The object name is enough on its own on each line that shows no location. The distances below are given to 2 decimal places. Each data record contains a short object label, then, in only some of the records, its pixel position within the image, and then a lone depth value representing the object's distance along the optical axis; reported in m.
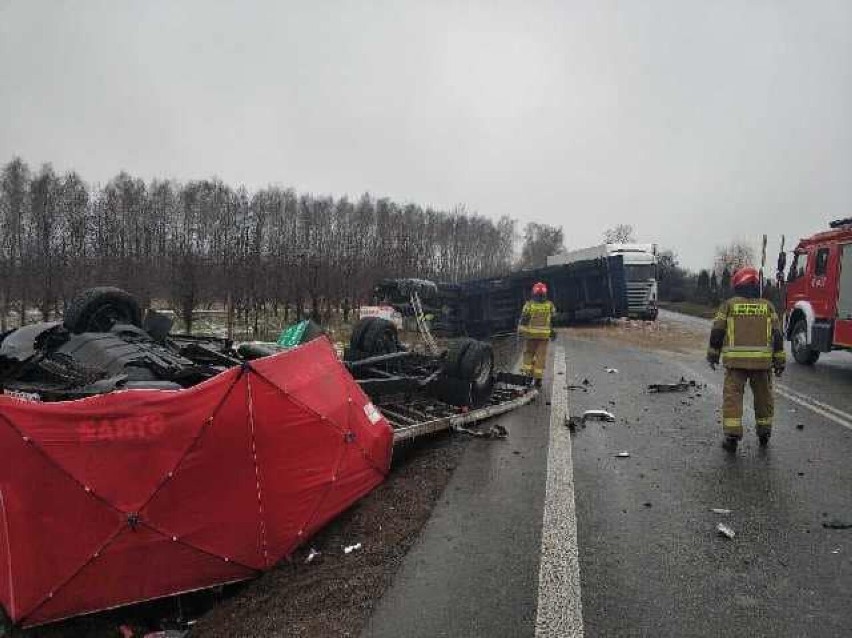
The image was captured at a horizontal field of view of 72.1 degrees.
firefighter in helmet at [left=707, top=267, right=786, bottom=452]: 5.11
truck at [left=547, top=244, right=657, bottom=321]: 22.38
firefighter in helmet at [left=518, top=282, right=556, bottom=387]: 7.97
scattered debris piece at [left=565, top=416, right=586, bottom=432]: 5.79
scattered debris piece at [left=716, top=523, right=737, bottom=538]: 3.33
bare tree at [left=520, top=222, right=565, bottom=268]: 79.90
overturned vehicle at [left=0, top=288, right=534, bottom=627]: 2.77
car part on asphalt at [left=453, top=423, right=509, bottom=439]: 5.49
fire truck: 10.13
